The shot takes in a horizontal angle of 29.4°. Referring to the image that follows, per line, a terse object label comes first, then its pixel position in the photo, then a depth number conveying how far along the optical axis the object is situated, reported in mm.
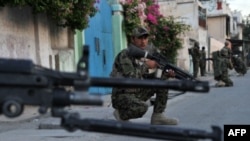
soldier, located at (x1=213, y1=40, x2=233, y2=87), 15820
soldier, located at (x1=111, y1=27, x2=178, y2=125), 6266
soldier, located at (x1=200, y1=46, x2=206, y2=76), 23523
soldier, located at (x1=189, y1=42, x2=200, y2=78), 21888
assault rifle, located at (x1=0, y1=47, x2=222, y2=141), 1965
